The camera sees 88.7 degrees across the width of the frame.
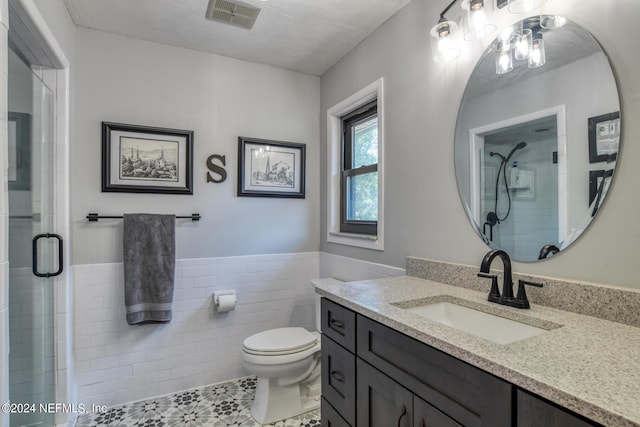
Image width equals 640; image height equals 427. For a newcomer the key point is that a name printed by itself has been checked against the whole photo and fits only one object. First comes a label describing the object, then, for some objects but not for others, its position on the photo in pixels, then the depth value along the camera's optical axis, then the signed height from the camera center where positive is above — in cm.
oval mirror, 106 +28
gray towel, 210 -34
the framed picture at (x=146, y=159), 213 +38
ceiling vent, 185 +119
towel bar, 206 -1
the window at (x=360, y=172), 231 +31
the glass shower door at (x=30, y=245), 146 -15
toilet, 192 -94
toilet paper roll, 231 -63
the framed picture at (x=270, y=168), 251 +37
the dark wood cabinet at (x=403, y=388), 72 -49
